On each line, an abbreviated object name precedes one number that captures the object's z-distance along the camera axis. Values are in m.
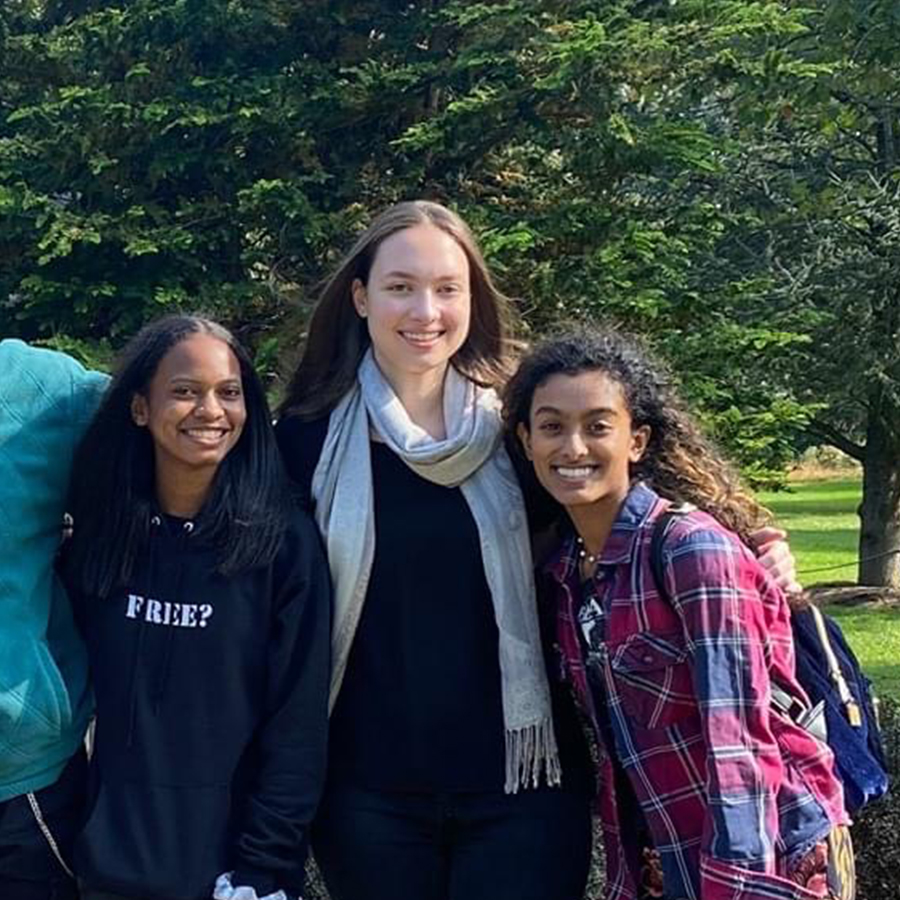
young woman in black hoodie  2.47
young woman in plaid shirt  2.20
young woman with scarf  2.67
